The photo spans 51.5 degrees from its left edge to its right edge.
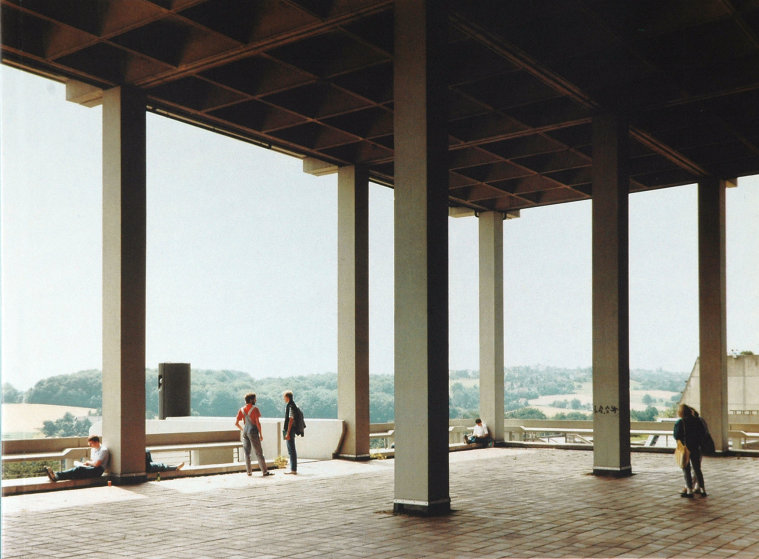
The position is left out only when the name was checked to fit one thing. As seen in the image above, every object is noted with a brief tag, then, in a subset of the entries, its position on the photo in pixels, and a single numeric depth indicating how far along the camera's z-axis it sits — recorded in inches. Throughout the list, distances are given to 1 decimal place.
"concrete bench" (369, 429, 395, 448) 939.3
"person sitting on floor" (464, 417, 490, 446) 1003.1
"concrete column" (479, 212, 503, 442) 1039.6
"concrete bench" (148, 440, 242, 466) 688.4
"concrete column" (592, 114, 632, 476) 647.8
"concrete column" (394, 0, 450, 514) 443.2
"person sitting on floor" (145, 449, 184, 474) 614.2
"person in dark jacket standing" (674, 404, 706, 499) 510.0
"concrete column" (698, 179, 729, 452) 864.9
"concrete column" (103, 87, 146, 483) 588.4
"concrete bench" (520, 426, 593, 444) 1100.5
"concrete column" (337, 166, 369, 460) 807.7
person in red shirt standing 654.5
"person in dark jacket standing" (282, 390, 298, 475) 676.1
